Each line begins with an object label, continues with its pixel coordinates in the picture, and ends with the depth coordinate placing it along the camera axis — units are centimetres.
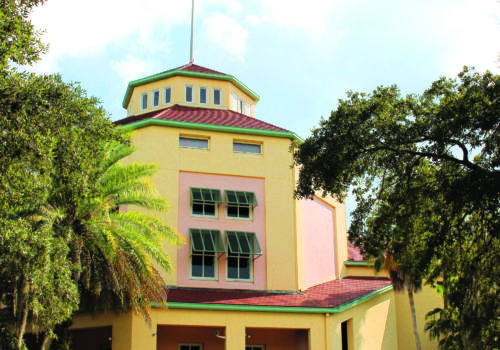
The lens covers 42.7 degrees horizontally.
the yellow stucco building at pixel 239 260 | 2644
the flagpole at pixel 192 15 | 4122
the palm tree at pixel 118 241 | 2180
